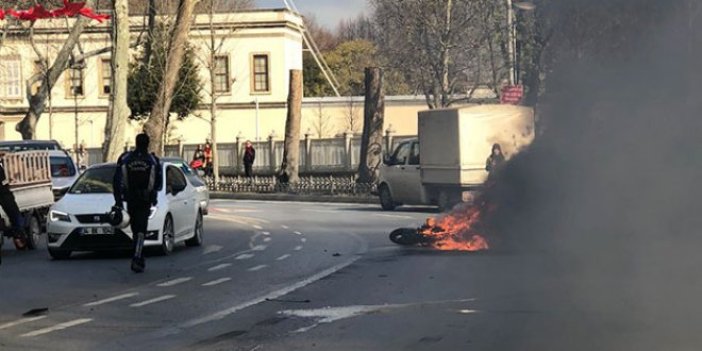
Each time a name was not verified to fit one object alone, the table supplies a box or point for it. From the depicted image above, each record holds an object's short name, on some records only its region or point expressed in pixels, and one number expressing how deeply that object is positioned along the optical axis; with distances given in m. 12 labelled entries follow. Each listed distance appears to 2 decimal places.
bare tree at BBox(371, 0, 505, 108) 37.53
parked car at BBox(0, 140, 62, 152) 27.83
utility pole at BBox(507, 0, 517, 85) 28.70
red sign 30.92
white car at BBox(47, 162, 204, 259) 18.33
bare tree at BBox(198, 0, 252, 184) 51.97
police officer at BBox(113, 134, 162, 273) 16.20
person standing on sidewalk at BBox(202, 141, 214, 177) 50.88
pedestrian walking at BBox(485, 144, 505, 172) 20.88
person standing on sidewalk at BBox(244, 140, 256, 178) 52.17
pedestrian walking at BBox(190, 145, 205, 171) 49.50
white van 28.75
